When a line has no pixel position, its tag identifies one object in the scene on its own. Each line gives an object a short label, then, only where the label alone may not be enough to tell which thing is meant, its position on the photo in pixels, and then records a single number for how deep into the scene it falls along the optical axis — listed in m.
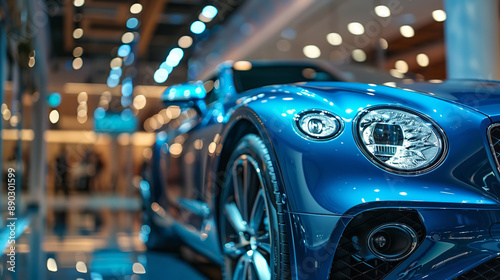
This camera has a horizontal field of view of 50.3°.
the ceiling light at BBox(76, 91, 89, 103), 16.92
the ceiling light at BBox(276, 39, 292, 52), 8.94
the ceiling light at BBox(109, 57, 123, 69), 13.61
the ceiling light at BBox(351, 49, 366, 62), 7.26
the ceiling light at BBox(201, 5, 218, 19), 9.55
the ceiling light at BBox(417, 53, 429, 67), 5.66
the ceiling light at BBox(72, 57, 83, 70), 15.96
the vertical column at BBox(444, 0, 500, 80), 3.74
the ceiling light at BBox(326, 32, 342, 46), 7.51
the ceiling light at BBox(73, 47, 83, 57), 14.56
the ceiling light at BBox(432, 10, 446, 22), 5.05
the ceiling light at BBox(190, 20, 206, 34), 10.98
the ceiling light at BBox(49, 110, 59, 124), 12.28
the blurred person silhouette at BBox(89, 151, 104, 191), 16.42
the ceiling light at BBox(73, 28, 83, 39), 11.63
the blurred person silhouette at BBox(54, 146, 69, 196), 15.26
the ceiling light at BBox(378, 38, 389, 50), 6.68
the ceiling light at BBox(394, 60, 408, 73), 6.35
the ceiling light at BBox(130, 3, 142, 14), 9.36
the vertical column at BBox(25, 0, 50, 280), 8.05
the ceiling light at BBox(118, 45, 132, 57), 12.52
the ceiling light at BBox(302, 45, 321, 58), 8.20
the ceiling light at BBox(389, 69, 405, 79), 3.25
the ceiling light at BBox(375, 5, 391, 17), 6.10
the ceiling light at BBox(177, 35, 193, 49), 12.45
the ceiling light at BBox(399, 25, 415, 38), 5.94
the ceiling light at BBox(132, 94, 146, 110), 18.90
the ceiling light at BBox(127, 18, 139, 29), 10.25
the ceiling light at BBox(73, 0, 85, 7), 8.01
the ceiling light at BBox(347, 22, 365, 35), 6.91
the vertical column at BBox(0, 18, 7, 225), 4.60
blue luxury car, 1.48
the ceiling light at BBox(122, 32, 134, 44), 11.38
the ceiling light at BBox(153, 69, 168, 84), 16.92
